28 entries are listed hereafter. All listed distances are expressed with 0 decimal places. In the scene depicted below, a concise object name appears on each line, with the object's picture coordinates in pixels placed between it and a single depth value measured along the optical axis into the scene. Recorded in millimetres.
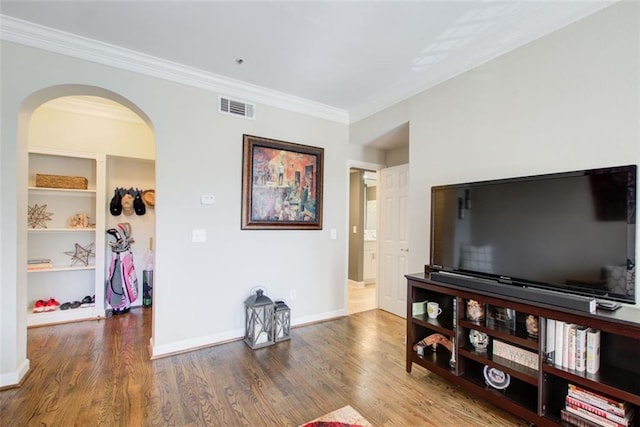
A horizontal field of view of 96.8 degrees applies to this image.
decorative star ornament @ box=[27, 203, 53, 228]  3465
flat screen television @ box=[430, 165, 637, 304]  1518
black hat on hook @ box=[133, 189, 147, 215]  4074
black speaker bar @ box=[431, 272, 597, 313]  1535
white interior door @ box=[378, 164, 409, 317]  3832
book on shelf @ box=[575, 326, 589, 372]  1577
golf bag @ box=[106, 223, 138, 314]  3744
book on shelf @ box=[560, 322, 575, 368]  1626
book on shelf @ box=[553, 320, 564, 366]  1650
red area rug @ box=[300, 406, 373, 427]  1796
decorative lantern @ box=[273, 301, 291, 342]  3025
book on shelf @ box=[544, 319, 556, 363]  1680
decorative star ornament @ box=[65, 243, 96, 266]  3715
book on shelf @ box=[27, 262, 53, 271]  3336
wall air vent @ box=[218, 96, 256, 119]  3047
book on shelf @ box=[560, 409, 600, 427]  1544
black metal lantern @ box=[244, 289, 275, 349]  2908
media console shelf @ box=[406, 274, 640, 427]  1478
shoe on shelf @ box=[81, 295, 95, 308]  3642
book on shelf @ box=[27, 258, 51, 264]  3465
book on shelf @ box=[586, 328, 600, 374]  1547
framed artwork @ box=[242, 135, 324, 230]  3184
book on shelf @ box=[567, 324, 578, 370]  1603
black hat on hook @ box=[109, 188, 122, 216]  3865
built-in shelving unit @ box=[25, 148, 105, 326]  3521
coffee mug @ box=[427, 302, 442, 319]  2365
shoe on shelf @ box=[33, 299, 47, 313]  3377
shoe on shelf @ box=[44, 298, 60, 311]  3436
